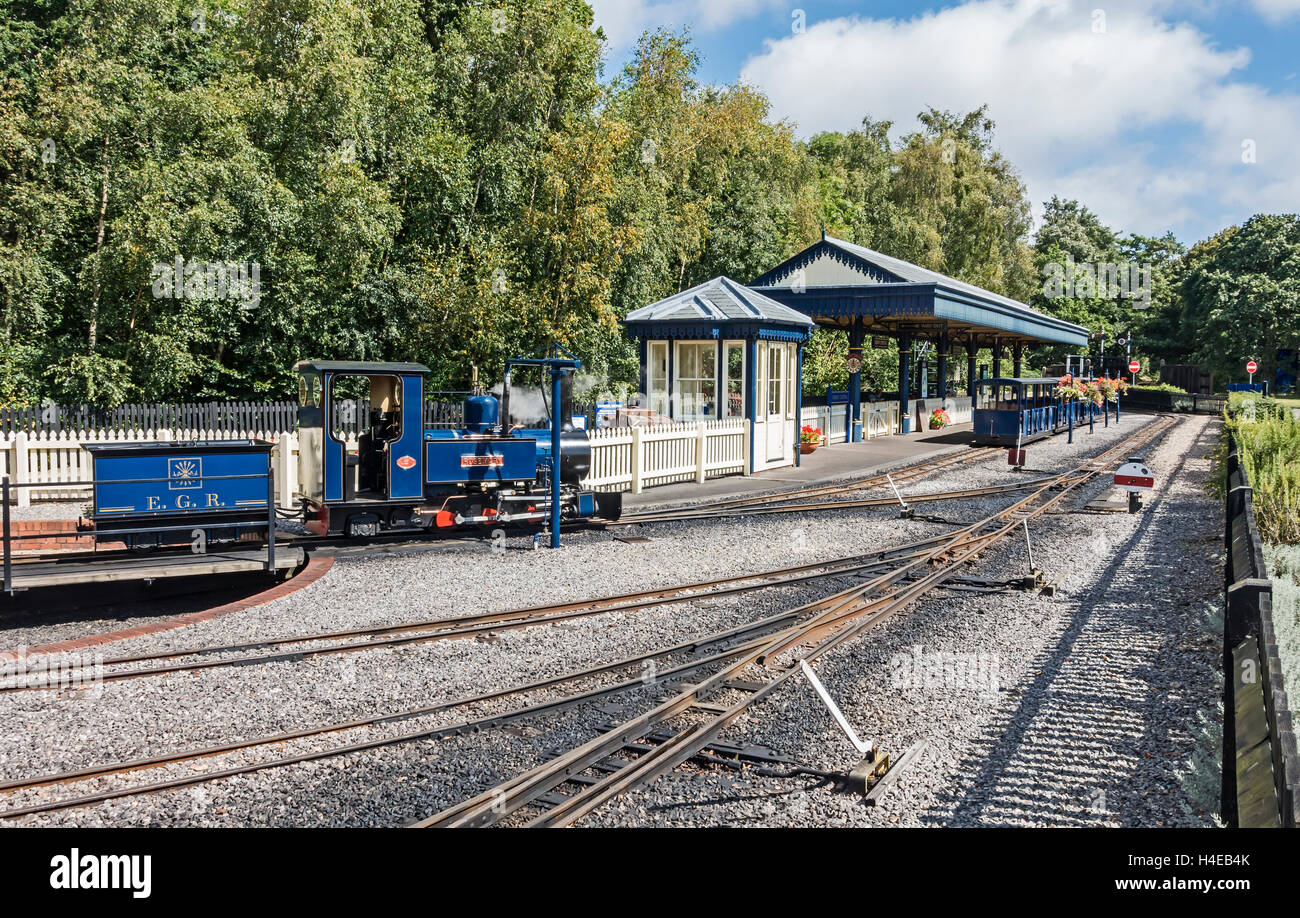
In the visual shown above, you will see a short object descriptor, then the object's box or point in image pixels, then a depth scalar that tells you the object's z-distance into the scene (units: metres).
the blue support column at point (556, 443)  13.09
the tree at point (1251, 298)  58.34
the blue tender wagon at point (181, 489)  10.07
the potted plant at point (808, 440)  25.70
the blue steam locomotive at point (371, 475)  10.26
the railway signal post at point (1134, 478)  15.81
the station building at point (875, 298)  27.70
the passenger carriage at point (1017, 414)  30.06
